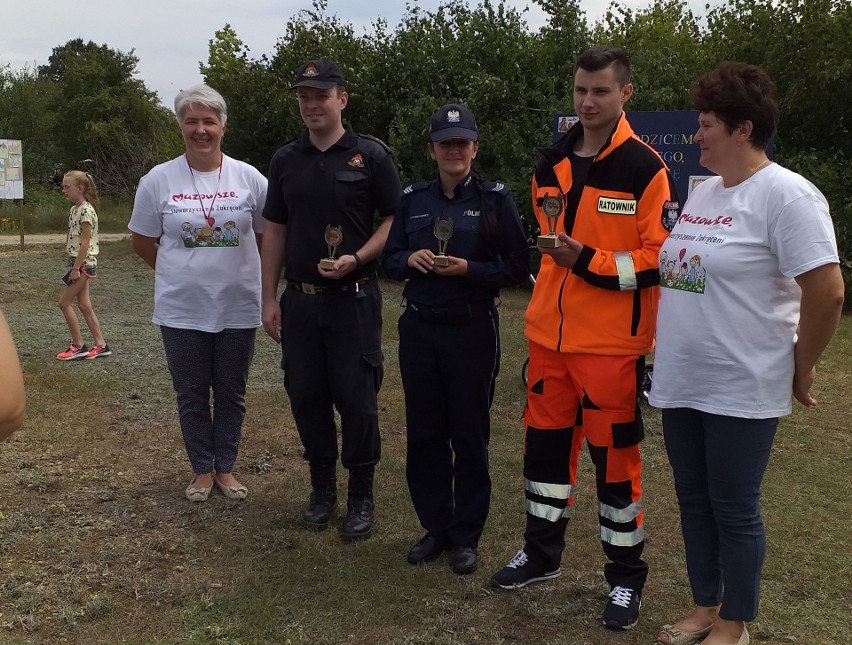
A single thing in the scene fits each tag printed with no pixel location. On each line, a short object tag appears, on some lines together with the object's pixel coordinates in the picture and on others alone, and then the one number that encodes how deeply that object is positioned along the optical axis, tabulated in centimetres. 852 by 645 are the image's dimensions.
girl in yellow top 827
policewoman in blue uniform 363
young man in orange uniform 317
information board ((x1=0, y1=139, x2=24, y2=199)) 1856
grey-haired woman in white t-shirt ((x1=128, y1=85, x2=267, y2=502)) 440
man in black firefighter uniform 404
